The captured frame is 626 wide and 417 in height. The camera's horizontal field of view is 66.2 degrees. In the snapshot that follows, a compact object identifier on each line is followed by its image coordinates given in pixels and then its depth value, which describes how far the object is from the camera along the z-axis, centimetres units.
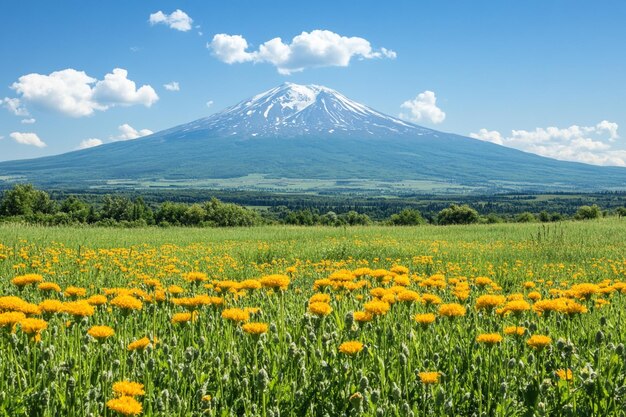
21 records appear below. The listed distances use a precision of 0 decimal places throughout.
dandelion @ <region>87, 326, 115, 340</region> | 269
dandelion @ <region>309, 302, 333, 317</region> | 310
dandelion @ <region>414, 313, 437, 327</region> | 308
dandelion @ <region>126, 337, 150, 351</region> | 273
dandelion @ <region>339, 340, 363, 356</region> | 256
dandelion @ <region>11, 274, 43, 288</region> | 386
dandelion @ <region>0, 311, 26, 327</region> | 265
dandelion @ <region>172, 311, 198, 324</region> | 343
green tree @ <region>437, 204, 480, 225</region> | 5369
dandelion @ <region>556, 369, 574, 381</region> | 257
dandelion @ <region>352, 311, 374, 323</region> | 303
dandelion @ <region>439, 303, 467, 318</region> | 333
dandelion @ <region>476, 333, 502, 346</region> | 265
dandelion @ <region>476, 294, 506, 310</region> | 319
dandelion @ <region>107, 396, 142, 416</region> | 184
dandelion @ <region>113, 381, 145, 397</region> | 207
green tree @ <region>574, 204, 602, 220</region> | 4531
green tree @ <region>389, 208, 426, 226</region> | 5809
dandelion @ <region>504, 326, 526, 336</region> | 304
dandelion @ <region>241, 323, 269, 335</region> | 285
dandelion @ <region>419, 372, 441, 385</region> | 238
